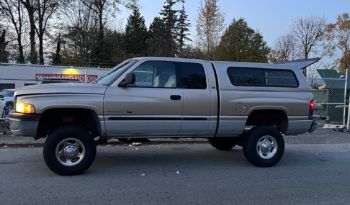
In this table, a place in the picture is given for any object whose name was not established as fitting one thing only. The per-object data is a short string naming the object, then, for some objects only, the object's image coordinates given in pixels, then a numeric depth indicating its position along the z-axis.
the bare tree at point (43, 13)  45.97
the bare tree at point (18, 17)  45.66
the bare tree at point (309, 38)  62.28
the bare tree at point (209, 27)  47.72
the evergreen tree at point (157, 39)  57.53
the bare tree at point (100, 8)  48.50
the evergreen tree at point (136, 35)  61.76
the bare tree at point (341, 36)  60.62
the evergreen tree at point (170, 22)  63.59
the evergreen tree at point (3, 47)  46.68
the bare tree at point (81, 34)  49.69
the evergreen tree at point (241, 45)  46.25
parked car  14.59
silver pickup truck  7.36
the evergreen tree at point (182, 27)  72.29
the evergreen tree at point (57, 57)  50.36
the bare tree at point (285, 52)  63.97
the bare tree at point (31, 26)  45.56
